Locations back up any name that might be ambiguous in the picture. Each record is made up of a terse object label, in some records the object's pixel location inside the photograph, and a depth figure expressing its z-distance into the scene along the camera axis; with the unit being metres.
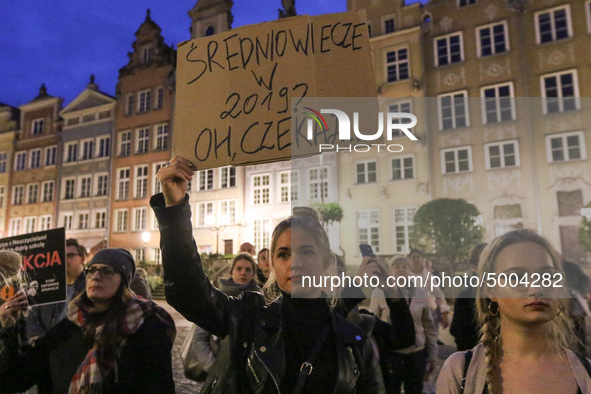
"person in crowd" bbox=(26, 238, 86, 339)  3.04
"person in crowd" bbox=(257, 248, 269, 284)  5.00
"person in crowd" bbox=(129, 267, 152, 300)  4.26
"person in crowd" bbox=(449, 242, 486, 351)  3.53
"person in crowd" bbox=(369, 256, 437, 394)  4.04
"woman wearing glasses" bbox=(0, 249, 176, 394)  2.19
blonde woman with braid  1.43
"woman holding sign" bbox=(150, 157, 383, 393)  1.58
